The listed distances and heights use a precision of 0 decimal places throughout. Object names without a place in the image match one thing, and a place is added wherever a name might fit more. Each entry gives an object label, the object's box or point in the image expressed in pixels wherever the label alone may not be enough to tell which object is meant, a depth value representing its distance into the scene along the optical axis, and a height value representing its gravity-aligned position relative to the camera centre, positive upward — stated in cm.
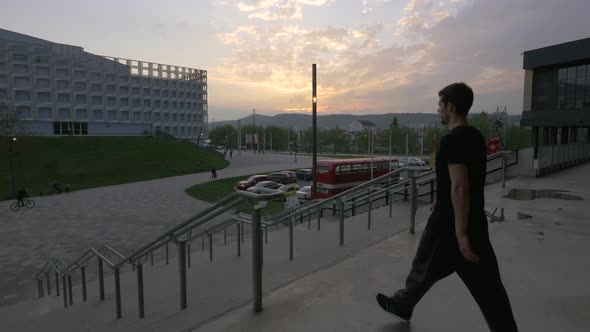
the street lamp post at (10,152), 2439 -96
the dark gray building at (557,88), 1916 +333
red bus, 2131 -252
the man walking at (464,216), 203 -52
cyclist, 1998 -363
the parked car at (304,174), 3600 -405
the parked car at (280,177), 3218 -392
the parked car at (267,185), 2568 -381
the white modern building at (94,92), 5491 +936
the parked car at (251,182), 2823 -395
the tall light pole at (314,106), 1736 +183
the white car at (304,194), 2202 -383
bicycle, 2033 -427
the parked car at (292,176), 3376 -402
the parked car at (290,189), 2441 -398
